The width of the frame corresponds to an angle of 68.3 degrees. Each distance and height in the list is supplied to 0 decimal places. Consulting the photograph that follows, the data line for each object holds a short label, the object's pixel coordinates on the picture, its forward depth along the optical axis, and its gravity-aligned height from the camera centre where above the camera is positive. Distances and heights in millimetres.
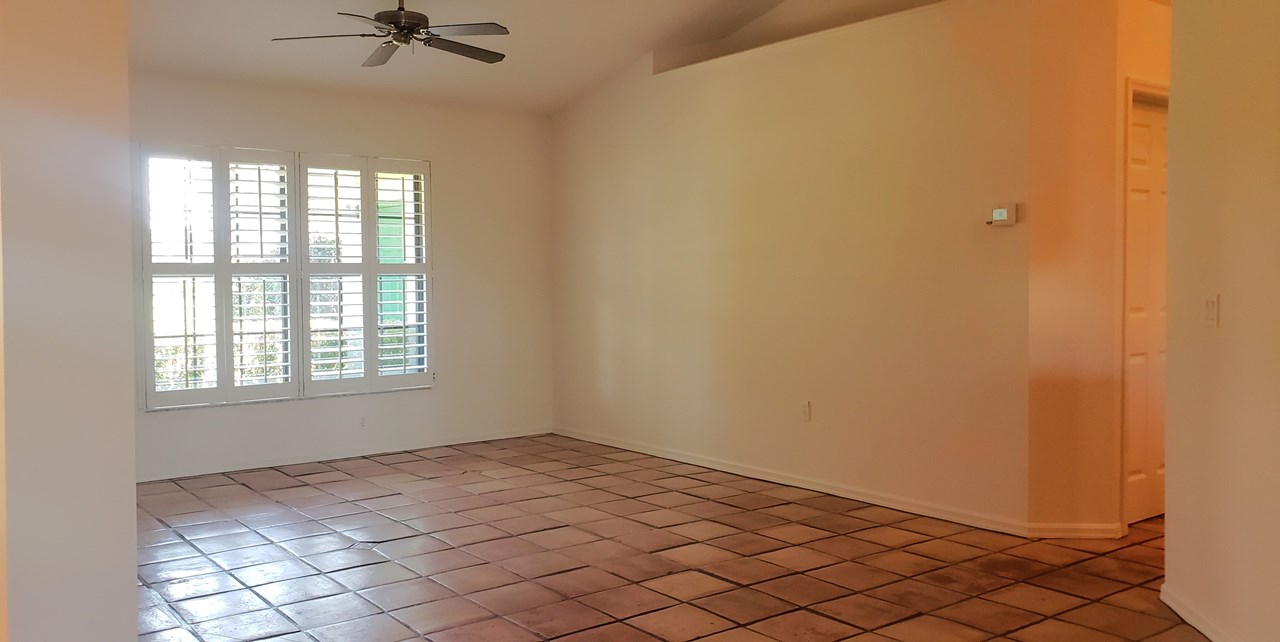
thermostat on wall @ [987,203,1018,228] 4730 +431
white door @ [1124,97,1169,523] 4824 -36
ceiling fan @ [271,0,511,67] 4863 +1427
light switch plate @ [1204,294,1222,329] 3289 -43
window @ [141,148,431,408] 6207 +203
